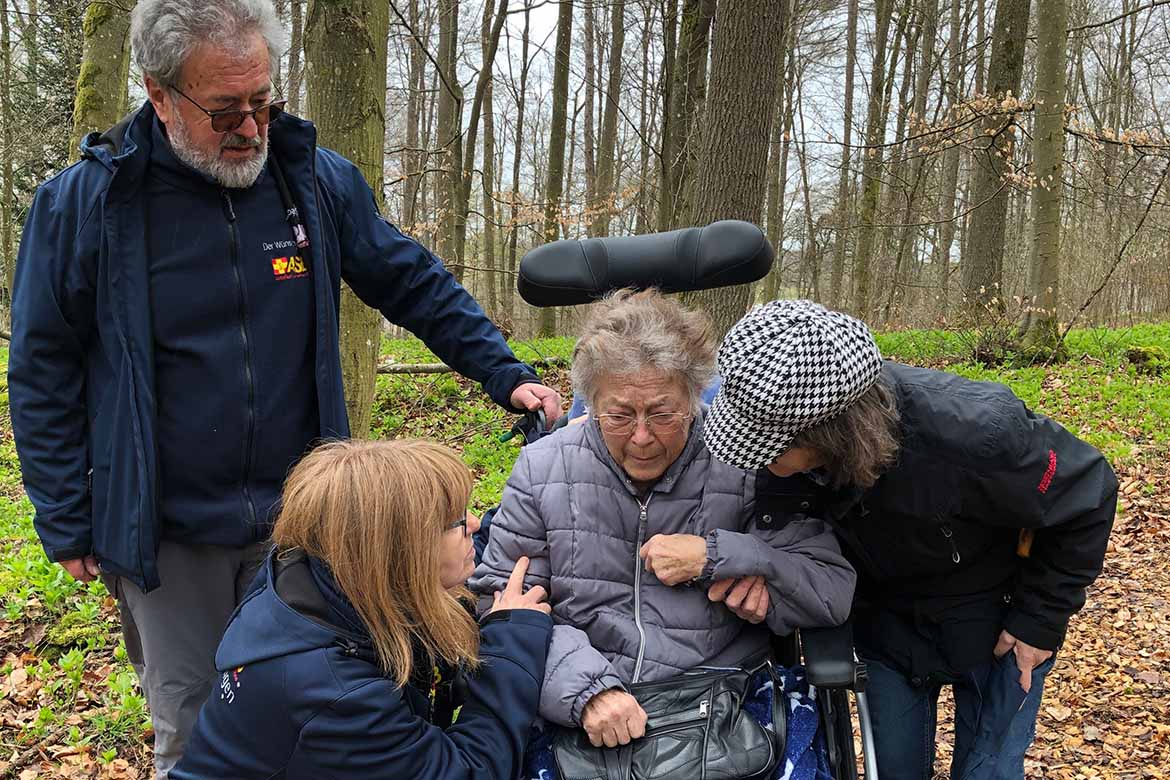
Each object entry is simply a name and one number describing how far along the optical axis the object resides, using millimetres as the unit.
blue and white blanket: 1822
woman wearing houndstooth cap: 1671
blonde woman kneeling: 1558
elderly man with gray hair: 1933
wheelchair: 2482
